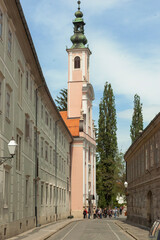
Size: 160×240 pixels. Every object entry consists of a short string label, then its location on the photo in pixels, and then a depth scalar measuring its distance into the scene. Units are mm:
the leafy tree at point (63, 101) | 82812
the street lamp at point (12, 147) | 15039
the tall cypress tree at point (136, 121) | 71312
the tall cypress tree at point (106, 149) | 69938
